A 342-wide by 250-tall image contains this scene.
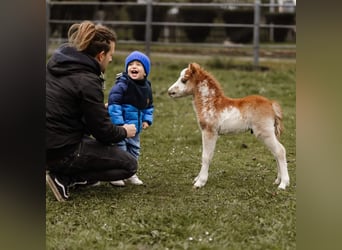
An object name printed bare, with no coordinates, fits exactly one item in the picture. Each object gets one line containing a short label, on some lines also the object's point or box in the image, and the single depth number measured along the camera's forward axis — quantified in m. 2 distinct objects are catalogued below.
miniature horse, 10.27
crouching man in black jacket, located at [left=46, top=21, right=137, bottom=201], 8.98
